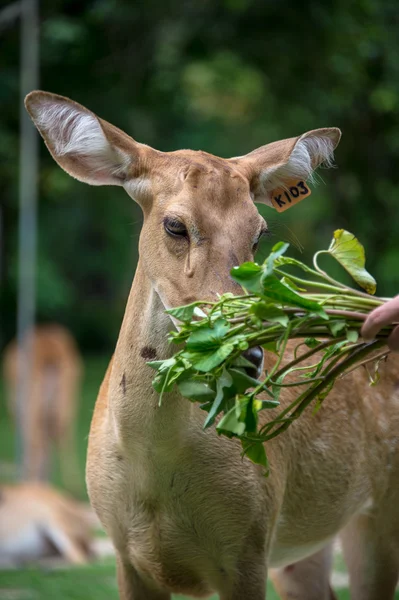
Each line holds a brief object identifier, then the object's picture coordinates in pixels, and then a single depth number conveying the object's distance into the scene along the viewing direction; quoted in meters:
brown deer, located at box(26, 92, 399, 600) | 7.24
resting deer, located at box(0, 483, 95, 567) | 17.17
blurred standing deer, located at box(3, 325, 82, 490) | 24.98
